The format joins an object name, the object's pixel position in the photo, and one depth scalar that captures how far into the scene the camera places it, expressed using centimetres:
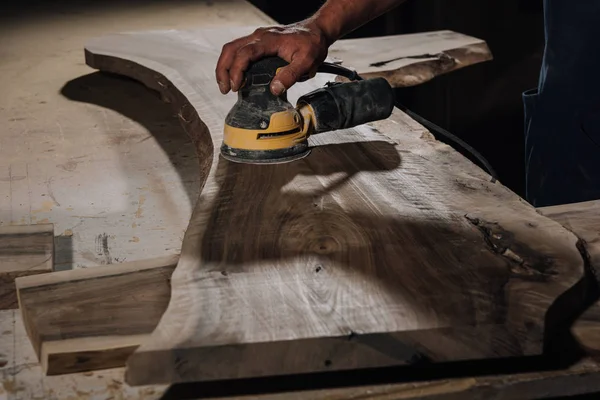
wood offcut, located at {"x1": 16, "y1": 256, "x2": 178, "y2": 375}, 131
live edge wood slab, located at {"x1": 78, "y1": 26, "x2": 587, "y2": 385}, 124
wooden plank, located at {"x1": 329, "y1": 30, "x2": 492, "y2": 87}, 237
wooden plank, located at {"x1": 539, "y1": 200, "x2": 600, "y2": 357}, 132
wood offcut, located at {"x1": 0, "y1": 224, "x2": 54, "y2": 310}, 148
